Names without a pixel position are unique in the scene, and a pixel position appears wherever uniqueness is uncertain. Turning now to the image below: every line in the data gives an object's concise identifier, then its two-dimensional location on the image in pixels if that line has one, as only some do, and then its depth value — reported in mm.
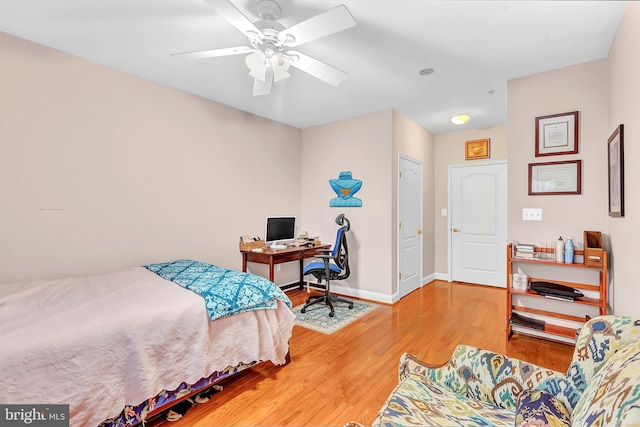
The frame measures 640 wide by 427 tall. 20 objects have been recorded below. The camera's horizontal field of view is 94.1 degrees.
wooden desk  3488
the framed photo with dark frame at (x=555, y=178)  2625
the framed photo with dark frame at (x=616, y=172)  1964
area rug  3141
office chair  3507
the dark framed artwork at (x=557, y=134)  2627
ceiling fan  1632
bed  1354
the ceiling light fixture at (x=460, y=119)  3980
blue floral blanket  1952
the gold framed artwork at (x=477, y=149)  4582
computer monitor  4074
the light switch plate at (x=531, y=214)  2803
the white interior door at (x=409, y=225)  4145
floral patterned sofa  751
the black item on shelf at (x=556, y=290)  2475
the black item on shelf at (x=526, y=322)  2659
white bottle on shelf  2557
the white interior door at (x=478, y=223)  4559
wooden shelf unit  2348
